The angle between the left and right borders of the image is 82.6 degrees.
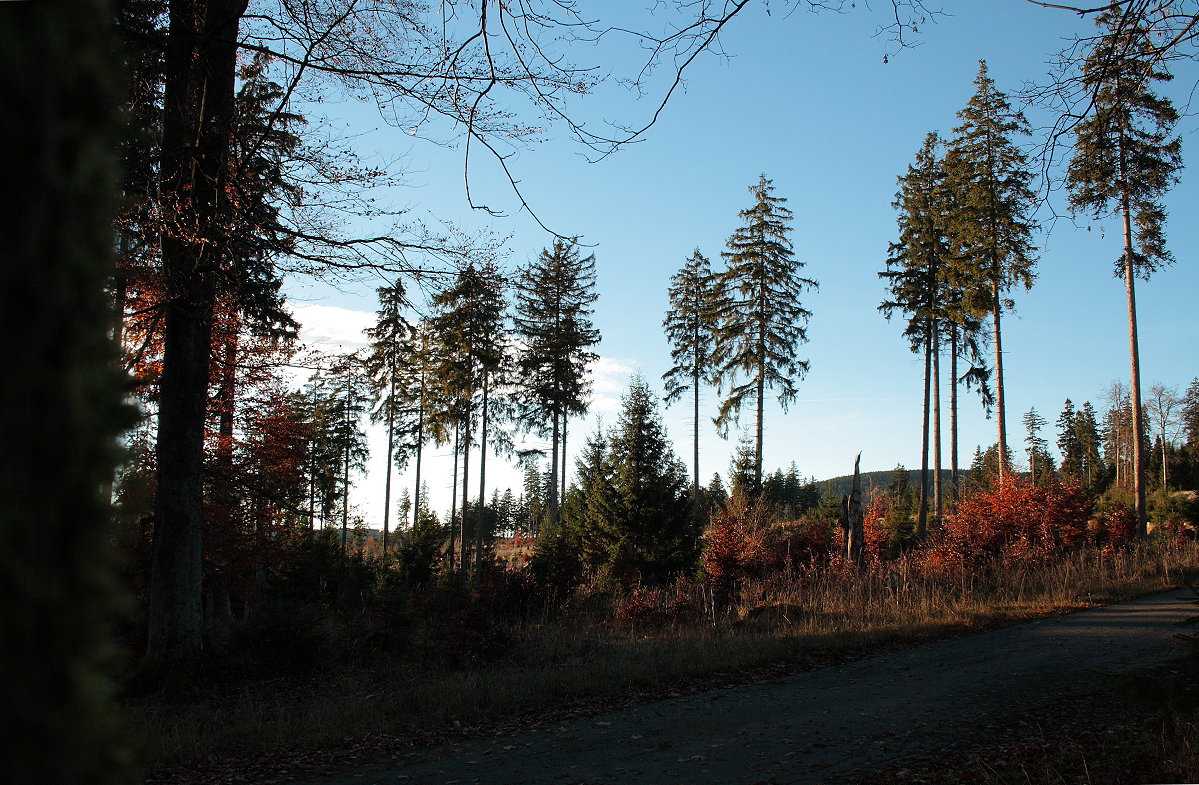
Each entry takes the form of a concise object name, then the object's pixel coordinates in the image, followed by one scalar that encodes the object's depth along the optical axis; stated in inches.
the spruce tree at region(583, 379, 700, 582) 888.9
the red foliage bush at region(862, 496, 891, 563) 1015.6
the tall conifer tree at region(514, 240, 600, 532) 1437.0
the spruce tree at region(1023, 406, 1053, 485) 3450.5
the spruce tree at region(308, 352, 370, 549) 1678.2
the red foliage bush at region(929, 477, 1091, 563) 727.7
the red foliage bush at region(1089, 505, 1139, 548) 881.6
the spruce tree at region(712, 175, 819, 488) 1304.1
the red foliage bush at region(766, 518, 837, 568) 808.3
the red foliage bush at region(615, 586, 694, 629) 518.6
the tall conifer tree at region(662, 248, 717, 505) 1505.9
